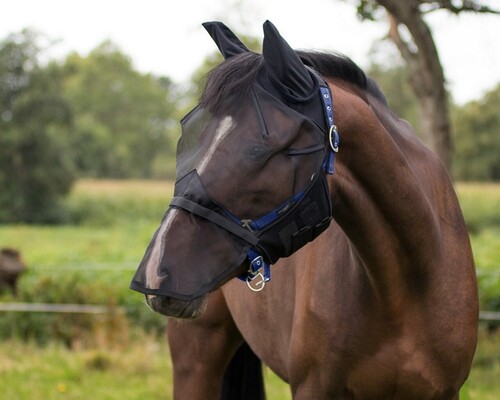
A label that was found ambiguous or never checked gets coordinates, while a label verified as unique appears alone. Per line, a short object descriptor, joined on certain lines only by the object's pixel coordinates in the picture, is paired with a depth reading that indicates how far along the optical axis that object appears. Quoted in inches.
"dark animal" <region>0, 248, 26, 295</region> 343.3
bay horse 73.8
